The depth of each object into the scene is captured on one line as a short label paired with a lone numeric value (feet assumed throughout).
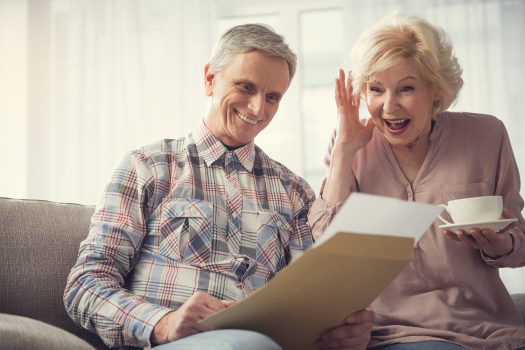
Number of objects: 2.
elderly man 4.73
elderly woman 5.15
